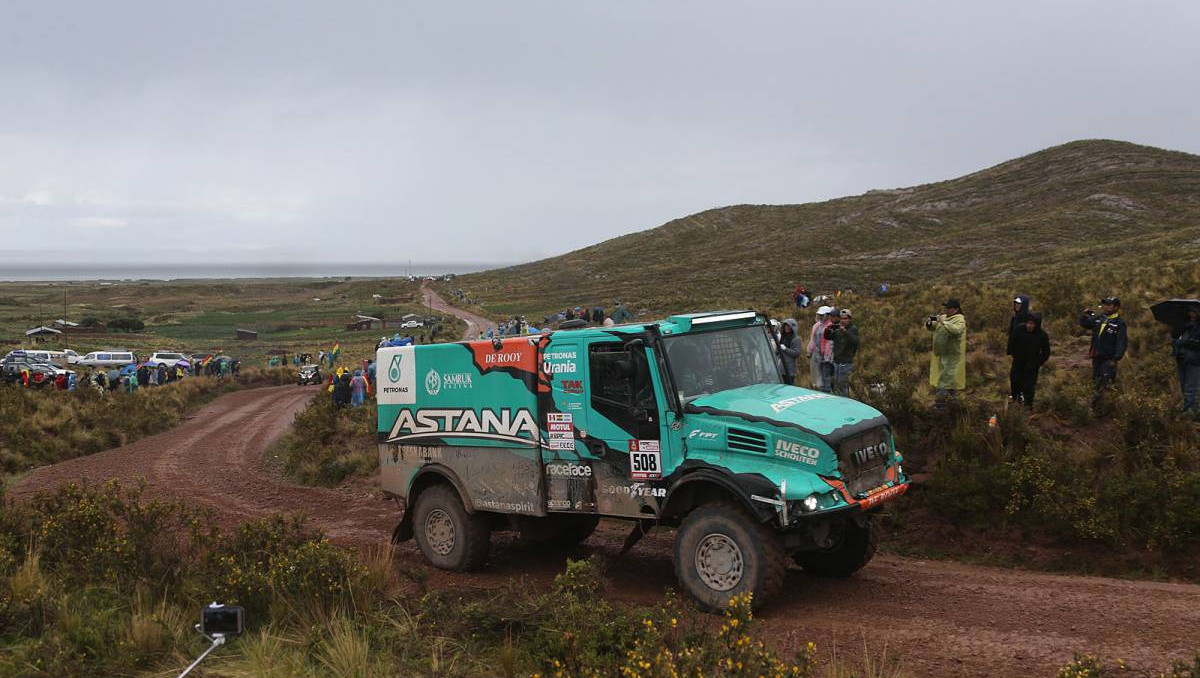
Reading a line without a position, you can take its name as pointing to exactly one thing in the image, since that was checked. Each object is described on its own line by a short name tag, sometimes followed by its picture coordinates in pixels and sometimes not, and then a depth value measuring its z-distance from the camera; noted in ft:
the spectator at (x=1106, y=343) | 36.37
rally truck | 23.57
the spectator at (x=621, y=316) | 36.09
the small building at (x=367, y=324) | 281.33
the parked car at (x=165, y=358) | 178.23
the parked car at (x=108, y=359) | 187.21
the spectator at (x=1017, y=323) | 37.17
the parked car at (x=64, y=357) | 185.10
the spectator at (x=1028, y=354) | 36.68
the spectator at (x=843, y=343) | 41.42
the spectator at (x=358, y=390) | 76.59
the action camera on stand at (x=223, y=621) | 18.98
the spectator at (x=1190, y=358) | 33.83
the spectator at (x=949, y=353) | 37.91
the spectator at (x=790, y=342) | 30.50
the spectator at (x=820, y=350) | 42.88
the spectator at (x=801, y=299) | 82.84
